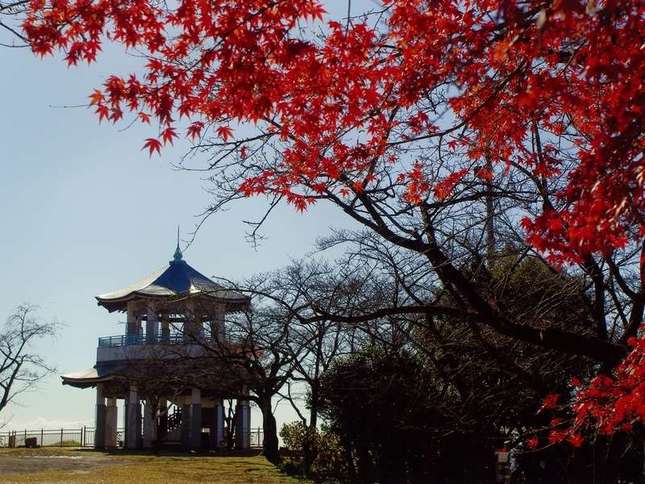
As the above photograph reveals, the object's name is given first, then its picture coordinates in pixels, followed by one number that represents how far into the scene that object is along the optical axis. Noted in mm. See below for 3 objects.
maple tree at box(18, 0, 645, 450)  5539
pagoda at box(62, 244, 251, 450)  31109
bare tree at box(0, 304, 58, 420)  44094
